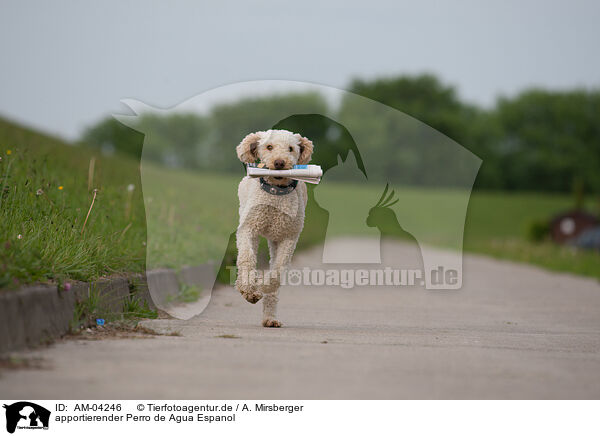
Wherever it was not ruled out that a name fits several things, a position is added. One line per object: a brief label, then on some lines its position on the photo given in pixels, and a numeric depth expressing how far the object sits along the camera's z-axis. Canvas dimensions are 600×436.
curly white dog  12.78
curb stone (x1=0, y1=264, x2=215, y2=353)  9.43
